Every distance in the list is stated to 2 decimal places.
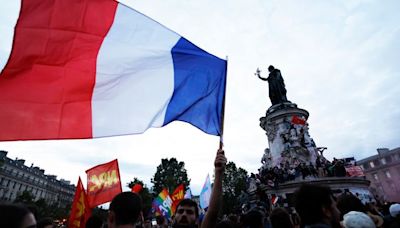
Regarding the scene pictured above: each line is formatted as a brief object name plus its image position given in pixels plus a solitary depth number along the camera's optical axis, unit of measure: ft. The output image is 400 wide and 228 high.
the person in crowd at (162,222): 26.28
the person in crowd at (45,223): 14.28
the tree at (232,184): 152.61
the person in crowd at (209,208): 8.43
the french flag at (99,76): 11.76
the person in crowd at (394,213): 12.97
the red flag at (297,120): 73.36
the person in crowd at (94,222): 14.83
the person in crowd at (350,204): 12.29
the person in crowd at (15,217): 5.30
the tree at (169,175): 189.00
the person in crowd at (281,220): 11.88
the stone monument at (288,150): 60.59
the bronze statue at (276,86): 83.56
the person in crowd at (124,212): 8.00
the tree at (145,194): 172.39
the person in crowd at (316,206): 8.34
